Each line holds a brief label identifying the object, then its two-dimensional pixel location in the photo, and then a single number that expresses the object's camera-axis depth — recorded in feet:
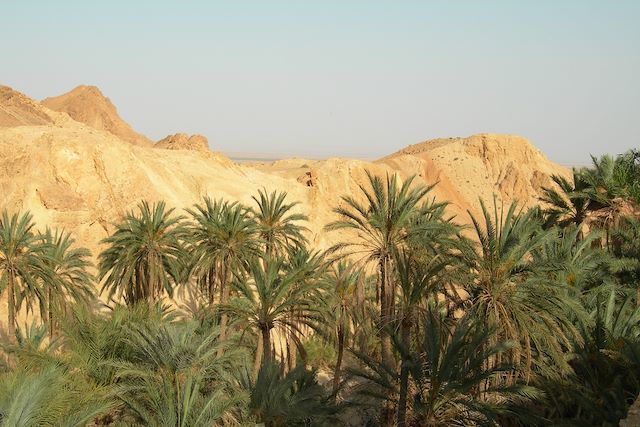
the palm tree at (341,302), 72.79
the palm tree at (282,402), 47.98
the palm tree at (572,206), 94.12
